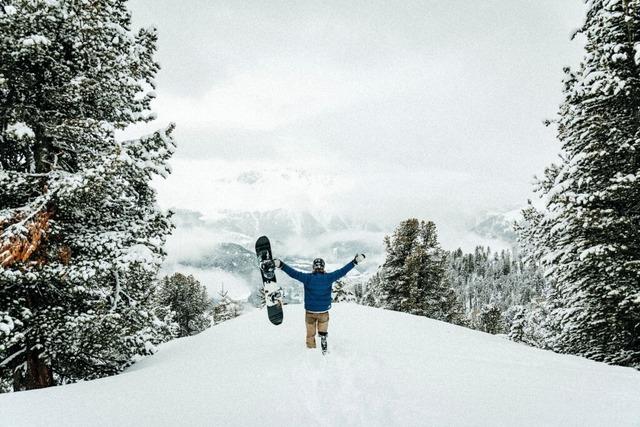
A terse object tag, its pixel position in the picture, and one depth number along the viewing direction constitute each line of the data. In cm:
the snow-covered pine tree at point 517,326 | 2930
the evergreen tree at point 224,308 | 4671
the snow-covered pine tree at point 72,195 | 734
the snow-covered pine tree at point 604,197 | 923
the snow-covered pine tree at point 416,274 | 2473
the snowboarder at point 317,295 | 789
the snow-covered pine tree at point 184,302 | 4081
